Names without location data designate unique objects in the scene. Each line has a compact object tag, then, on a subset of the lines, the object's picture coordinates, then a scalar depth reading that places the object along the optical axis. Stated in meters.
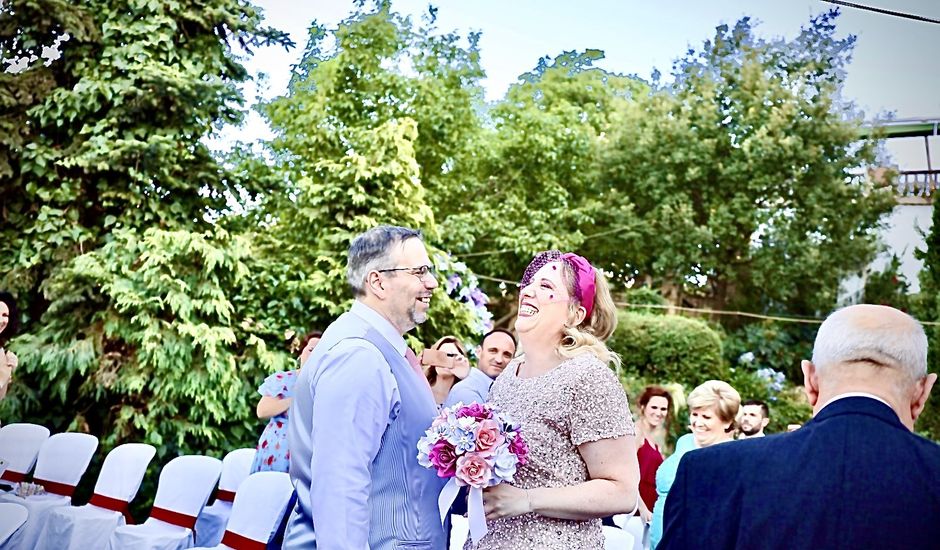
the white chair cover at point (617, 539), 3.88
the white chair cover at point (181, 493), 4.57
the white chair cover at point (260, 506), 3.97
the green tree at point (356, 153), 9.34
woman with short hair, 4.43
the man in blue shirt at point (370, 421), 2.14
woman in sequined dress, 2.16
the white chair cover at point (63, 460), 5.04
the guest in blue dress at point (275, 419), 4.85
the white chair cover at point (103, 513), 4.73
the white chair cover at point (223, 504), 4.93
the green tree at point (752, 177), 15.69
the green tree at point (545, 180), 14.81
